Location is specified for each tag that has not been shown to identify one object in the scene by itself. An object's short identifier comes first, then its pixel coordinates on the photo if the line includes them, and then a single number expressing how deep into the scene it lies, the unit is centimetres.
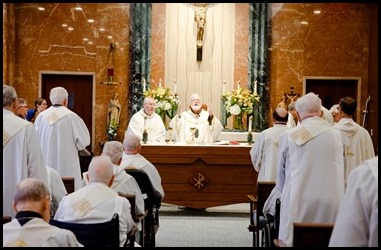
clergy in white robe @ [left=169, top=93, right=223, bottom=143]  999
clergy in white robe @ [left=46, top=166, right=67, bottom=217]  482
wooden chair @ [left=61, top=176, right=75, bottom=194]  561
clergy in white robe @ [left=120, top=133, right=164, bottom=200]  600
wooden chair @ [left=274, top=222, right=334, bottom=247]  356
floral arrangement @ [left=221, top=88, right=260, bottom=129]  1047
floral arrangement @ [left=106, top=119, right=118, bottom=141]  1193
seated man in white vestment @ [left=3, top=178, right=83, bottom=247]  290
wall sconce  1242
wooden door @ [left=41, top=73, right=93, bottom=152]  1283
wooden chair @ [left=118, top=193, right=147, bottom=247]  482
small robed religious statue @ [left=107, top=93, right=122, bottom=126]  1238
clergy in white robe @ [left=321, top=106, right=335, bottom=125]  675
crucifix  1273
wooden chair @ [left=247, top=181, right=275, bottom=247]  584
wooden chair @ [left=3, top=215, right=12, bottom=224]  361
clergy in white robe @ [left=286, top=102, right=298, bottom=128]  1068
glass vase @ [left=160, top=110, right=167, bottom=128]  1105
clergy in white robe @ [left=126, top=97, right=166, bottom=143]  1012
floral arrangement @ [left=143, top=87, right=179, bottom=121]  1063
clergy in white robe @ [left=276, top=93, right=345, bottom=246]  482
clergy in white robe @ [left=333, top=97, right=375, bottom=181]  670
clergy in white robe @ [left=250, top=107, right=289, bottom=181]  712
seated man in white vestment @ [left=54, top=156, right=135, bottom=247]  397
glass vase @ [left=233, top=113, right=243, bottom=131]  1141
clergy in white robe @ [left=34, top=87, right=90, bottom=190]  757
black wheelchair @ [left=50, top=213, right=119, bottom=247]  369
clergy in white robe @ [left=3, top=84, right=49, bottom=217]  467
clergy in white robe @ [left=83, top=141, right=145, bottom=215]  517
